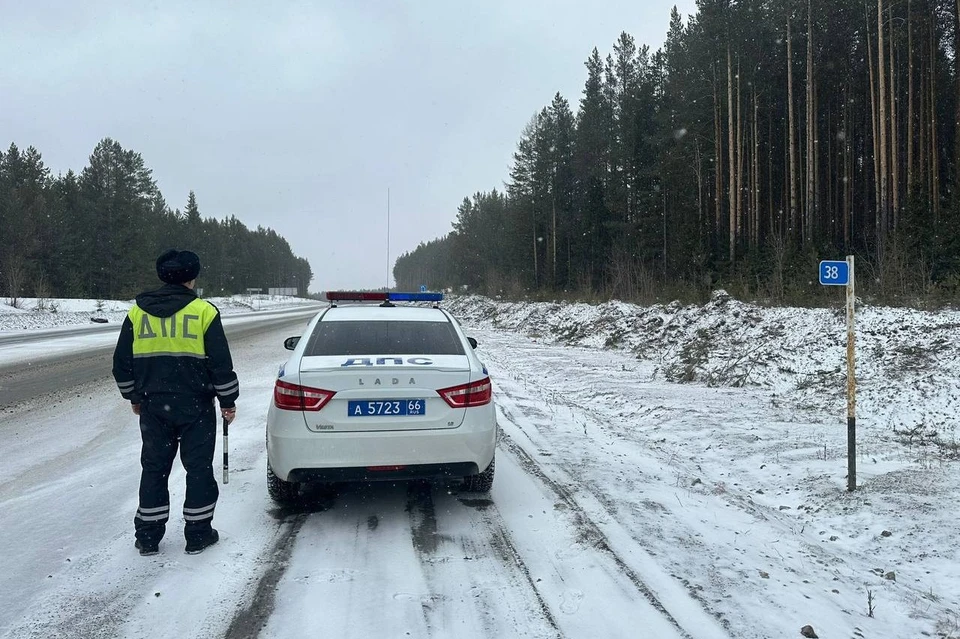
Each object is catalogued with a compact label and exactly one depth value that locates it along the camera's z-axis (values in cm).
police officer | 388
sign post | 495
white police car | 425
